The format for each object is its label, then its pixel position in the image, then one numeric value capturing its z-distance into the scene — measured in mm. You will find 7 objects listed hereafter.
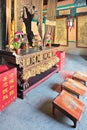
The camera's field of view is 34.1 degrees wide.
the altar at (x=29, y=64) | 2398
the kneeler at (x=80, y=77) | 2993
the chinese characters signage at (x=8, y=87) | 1984
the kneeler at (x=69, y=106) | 1757
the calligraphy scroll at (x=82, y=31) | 6123
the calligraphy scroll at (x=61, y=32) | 6712
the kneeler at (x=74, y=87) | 2421
